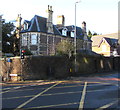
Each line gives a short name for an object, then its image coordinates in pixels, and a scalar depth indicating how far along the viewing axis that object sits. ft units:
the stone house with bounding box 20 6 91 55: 116.37
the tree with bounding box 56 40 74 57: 93.23
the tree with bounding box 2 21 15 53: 103.85
